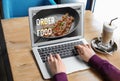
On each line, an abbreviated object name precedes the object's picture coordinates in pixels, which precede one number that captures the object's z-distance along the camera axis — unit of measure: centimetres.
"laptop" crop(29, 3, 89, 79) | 100
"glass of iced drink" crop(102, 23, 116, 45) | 108
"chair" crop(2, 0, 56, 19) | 174
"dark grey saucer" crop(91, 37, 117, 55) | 112
